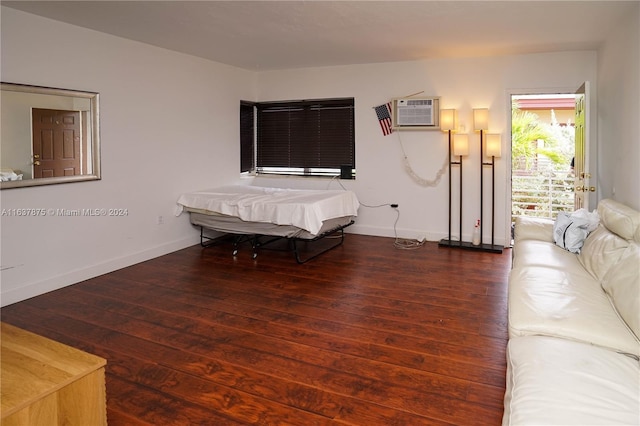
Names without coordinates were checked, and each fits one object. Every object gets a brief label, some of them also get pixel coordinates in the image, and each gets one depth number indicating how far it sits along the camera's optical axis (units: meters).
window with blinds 6.59
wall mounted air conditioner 5.90
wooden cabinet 1.69
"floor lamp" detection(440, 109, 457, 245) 5.62
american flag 6.19
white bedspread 4.82
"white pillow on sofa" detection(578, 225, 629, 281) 2.87
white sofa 1.51
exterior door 4.16
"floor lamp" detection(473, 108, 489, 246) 5.47
